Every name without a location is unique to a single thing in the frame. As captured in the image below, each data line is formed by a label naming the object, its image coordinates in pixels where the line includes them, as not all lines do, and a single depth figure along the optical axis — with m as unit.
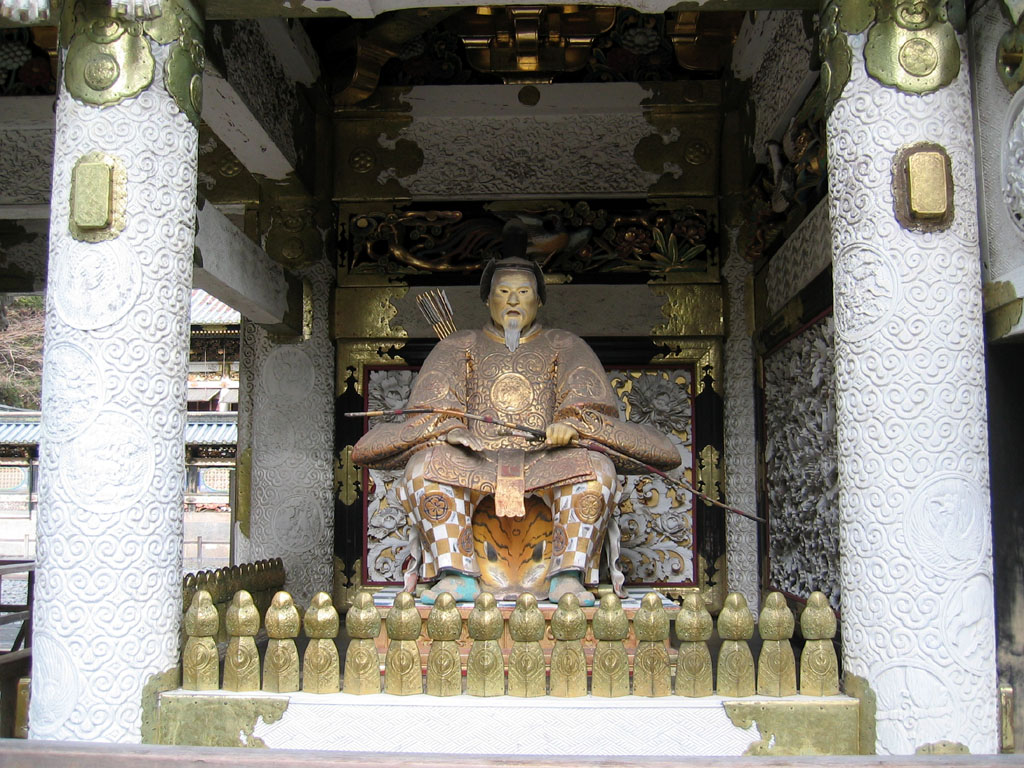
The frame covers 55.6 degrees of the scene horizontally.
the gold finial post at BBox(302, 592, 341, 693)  3.67
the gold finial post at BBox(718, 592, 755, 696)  3.60
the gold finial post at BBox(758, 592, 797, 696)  3.60
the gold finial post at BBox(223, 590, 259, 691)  3.71
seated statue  4.59
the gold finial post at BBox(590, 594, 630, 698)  3.61
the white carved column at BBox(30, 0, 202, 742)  3.57
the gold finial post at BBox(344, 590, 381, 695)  3.65
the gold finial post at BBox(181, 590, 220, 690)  3.74
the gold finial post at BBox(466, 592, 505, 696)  3.61
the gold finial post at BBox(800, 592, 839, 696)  3.61
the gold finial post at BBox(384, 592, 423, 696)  3.65
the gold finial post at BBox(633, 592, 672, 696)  3.61
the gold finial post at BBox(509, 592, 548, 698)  3.61
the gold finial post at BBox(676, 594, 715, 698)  3.61
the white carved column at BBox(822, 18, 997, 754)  3.43
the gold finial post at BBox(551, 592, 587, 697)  3.62
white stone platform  3.51
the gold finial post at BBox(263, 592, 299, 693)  3.69
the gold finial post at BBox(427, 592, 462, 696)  3.63
